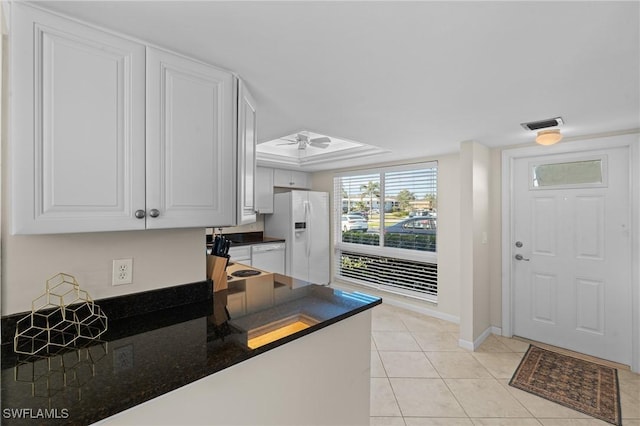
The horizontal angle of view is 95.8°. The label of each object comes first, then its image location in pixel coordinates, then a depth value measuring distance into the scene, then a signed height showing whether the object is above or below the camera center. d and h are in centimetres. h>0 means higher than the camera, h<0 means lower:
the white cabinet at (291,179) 491 +62
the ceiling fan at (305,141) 336 +91
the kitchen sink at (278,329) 118 -52
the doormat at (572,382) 214 -141
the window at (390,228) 397 -22
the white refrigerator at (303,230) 464 -27
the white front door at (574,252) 268 -39
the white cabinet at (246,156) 154 +33
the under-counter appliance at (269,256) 431 -66
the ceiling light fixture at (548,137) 244 +65
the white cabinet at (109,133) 99 +32
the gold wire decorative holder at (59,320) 111 -45
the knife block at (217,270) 182 -36
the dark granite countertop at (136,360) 79 -51
